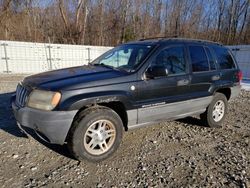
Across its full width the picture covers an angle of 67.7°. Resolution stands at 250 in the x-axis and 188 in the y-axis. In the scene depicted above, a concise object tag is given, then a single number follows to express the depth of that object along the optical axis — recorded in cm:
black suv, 267
